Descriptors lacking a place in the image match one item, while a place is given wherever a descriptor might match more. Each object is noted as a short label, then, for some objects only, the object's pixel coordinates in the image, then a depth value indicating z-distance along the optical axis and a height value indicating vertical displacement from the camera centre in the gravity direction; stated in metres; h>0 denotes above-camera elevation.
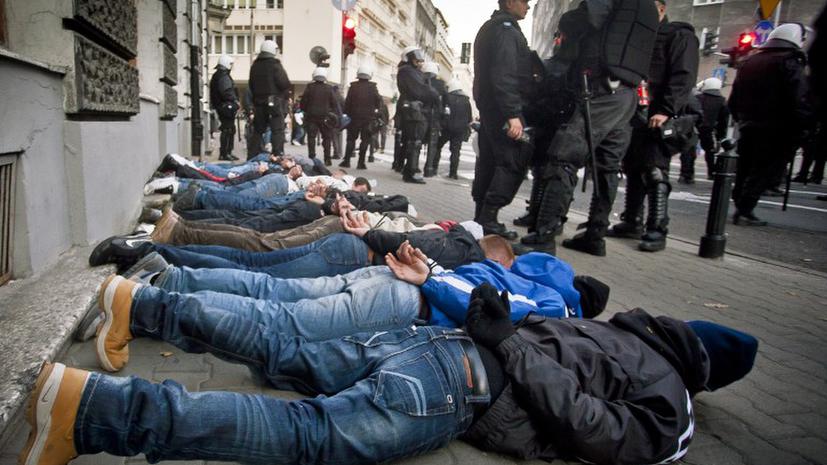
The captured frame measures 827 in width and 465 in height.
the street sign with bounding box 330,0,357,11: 12.80 +2.86
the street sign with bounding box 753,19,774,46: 14.95 +3.45
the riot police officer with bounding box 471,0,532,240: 4.73 +0.38
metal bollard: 4.96 -0.44
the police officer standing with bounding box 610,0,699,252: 4.99 +0.30
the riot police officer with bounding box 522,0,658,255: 4.39 +0.53
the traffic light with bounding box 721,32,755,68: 15.41 +3.01
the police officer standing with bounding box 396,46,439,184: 10.10 +0.56
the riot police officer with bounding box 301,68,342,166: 11.32 +0.50
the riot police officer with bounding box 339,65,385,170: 11.51 +0.51
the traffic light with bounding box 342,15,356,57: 13.08 +2.26
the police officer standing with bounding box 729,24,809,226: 6.62 +0.58
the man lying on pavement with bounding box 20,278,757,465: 1.42 -0.78
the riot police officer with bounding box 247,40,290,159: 9.93 +0.59
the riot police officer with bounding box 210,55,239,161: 11.16 +0.47
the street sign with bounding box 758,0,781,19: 9.60 +2.56
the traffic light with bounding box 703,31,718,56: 22.48 +4.52
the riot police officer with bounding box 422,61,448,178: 10.76 +0.36
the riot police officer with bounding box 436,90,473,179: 11.43 +0.36
